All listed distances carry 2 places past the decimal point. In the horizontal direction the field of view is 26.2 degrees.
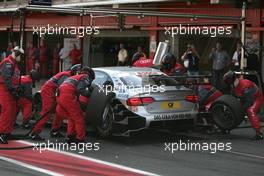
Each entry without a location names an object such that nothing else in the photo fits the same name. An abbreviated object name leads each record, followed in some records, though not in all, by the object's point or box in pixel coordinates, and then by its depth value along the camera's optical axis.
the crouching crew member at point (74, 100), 10.45
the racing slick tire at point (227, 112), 11.68
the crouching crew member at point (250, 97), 11.77
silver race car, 10.67
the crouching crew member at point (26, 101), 12.42
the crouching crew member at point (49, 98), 11.16
